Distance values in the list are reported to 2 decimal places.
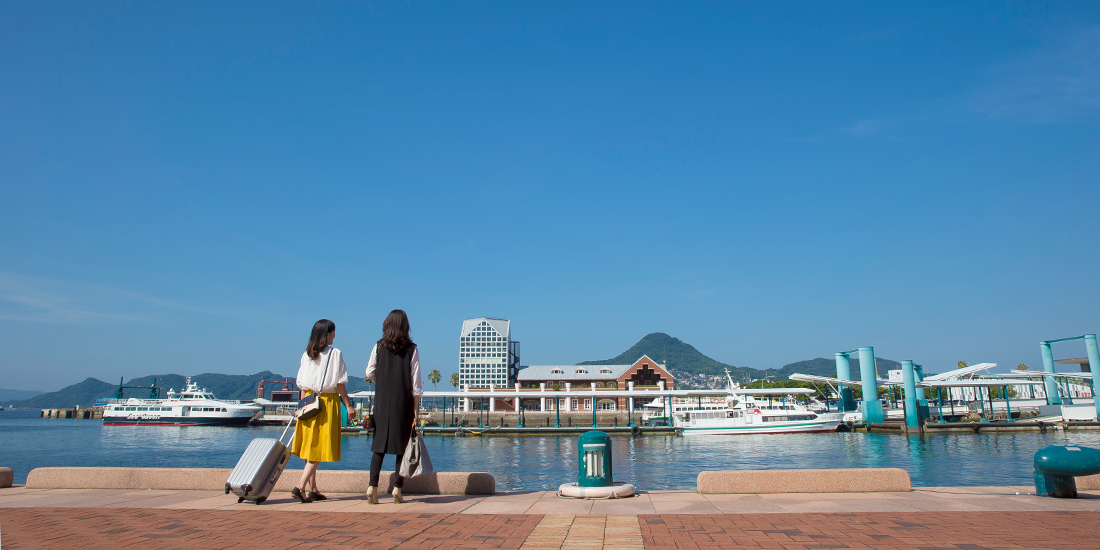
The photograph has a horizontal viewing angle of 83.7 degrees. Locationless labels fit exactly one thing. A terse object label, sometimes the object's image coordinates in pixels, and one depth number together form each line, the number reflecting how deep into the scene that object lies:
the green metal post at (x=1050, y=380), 56.94
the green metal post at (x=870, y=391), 52.59
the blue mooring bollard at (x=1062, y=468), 6.22
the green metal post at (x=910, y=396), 47.00
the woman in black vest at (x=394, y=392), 6.12
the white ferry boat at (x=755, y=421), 51.31
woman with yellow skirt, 6.11
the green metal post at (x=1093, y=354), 49.47
